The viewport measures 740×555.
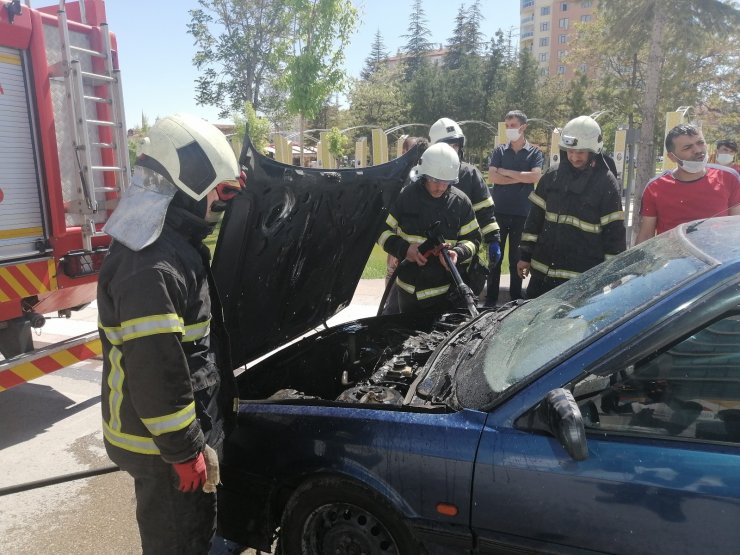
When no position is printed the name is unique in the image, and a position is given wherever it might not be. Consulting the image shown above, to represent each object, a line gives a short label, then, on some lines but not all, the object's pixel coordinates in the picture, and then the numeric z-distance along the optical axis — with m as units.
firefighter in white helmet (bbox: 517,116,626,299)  3.68
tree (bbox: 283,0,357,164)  14.59
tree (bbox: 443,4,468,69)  60.75
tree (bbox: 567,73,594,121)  33.75
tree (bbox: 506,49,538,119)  38.88
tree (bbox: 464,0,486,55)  60.78
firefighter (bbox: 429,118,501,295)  4.49
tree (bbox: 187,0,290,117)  35.66
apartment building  72.75
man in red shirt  3.68
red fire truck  3.72
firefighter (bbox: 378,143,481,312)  3.84
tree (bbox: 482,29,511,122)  40.22
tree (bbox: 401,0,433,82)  69.94
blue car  1.60
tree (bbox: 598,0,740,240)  12.95
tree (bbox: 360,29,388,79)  75.19
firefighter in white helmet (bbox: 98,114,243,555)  1.70
